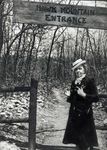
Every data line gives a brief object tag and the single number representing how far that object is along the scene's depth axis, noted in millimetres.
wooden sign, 6805
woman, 5691
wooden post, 6613
